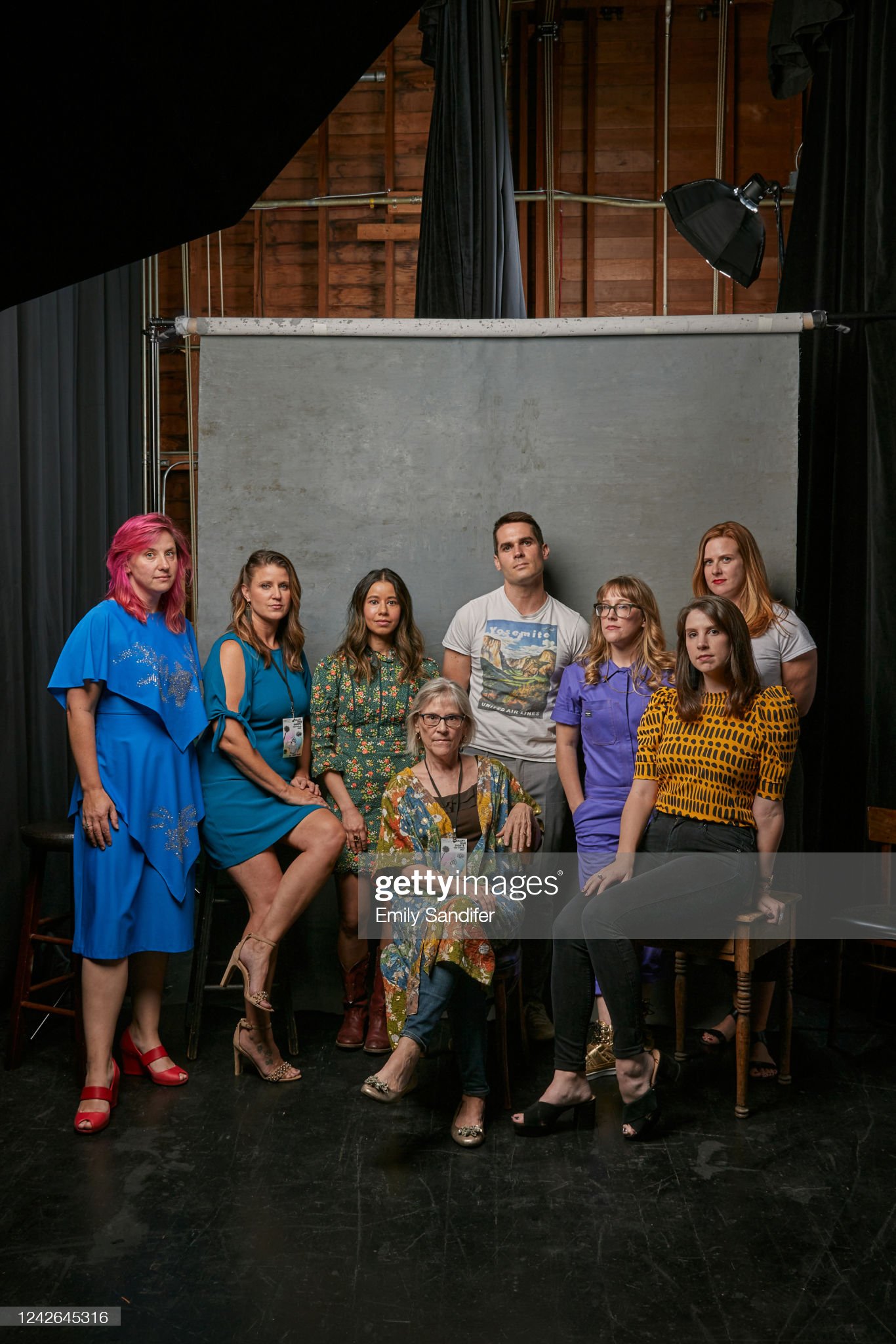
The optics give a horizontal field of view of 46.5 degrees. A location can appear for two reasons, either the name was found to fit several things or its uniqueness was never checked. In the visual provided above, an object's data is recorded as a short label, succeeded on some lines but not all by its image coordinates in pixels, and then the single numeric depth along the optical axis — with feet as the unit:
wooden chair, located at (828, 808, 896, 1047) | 10.25
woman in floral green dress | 10.75
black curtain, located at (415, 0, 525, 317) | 13.17
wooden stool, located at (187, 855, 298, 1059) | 10.35
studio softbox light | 12.28
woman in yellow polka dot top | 8.75
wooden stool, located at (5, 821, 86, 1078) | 10.03
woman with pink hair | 9.29
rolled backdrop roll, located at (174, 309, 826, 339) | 11.32
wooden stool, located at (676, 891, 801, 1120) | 9.02
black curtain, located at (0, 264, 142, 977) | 11.61
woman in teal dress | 10.05
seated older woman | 8.49
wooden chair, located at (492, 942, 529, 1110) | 9.05
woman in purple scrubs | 10.11
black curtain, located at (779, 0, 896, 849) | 11.47
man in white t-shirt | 10.80
